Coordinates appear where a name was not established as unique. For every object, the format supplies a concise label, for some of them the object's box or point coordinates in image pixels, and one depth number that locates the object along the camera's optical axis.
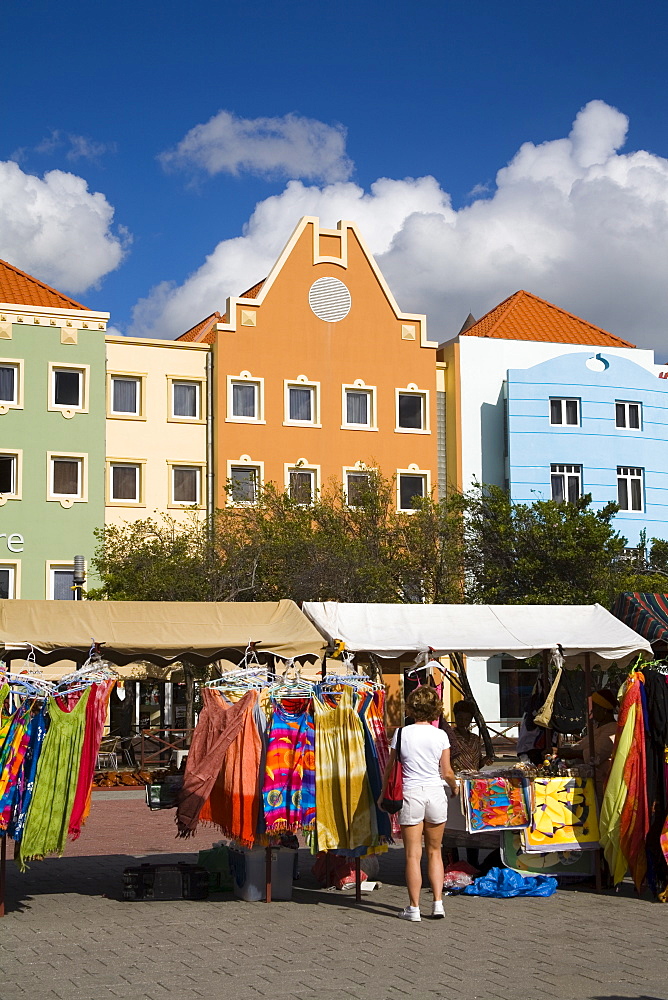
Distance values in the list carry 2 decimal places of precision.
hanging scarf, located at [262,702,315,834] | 11.08
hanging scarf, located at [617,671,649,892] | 11.82
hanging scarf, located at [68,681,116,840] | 10.84
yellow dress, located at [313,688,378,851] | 11.12
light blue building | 42.72
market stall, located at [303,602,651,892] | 12.14
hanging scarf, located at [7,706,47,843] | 10.59
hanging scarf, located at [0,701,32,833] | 10.52
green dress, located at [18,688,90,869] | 10.60
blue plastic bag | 11.66
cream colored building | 39.84
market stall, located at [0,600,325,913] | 10.67
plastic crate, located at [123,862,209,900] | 11.38
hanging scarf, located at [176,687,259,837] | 11.18
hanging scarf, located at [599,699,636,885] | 11.88
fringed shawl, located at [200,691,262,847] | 11.12
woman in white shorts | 10.23
